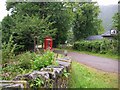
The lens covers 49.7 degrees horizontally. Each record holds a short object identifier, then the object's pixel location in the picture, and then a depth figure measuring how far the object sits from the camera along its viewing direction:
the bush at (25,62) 3.48
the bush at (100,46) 11.38
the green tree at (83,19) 19.37
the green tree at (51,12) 13.18
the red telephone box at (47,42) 8.80
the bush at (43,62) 3.07
